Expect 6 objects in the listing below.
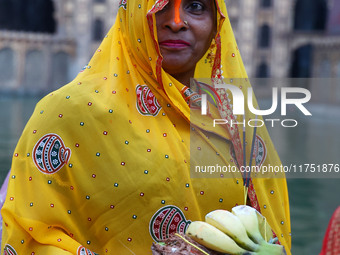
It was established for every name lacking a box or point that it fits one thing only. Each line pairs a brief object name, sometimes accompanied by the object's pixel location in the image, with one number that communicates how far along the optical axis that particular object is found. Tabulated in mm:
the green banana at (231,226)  1358
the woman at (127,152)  1496
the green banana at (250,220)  1372
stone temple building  21210
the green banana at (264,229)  1402
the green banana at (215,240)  1350
